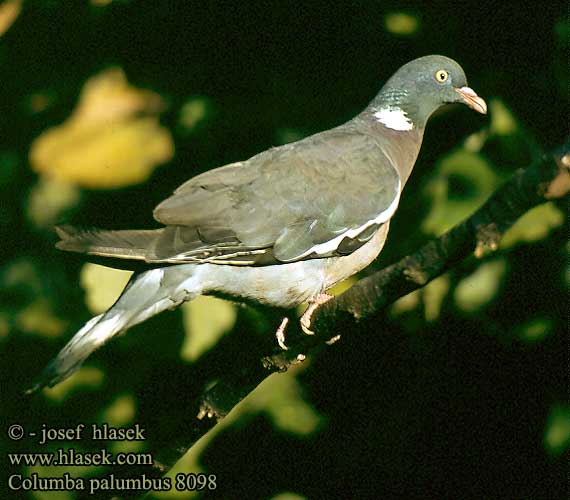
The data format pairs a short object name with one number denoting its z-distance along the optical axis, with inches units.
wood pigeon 175.6
